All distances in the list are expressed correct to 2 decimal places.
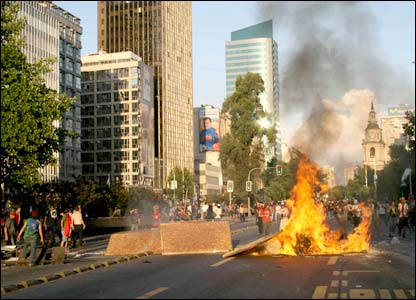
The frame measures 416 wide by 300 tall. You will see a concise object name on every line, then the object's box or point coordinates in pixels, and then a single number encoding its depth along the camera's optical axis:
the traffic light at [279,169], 59.83
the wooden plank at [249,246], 19.48
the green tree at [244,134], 72.31
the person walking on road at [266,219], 31.44
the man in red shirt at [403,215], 28.94
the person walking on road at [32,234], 19.38
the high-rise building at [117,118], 146.50
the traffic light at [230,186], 64.38
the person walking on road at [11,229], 25.44
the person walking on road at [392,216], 30.54
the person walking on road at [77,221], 26.66
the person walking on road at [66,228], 24.83
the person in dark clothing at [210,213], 45.50
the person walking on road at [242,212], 58.35
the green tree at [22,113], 23.84
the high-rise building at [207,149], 180.50
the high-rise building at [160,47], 163.38
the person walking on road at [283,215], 21.94
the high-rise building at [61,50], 102.74
